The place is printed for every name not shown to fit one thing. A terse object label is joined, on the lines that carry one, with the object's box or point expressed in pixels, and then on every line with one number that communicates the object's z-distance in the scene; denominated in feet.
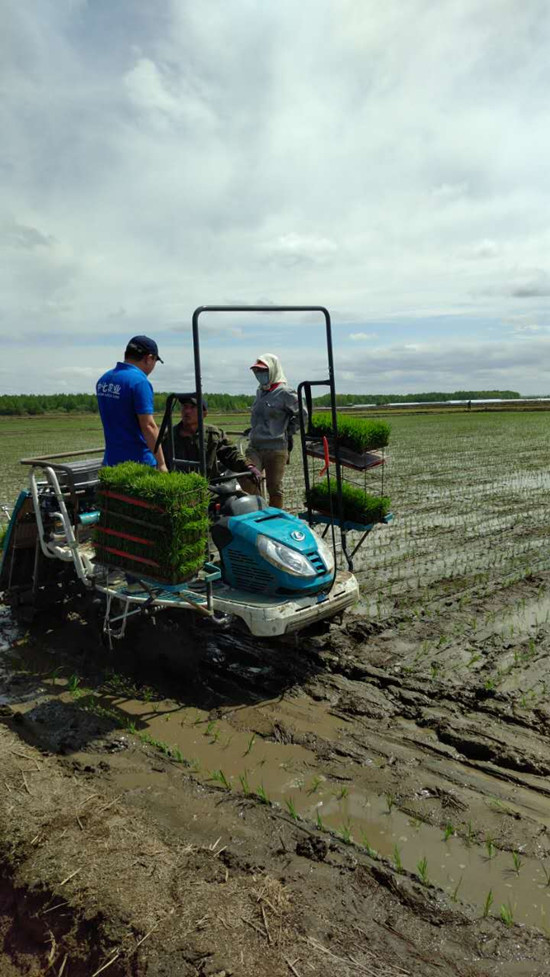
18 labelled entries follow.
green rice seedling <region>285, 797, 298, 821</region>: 10.52
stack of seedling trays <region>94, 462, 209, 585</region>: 13.64
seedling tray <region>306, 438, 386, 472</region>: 18.93
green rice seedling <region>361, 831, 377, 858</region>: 9.64
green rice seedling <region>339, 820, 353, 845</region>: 9.90
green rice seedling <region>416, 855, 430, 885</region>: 9.04
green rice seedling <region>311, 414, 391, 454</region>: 18.67
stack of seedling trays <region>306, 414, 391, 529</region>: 18.76
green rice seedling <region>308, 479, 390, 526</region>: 18.88
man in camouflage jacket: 19.24
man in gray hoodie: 20.49
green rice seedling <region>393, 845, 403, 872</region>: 9.29
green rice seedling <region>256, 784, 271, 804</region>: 10.91
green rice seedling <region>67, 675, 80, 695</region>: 15.41
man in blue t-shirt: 16.05
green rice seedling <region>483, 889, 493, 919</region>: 8.45
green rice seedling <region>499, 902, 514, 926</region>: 8.31
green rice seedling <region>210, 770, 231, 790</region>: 11.39
